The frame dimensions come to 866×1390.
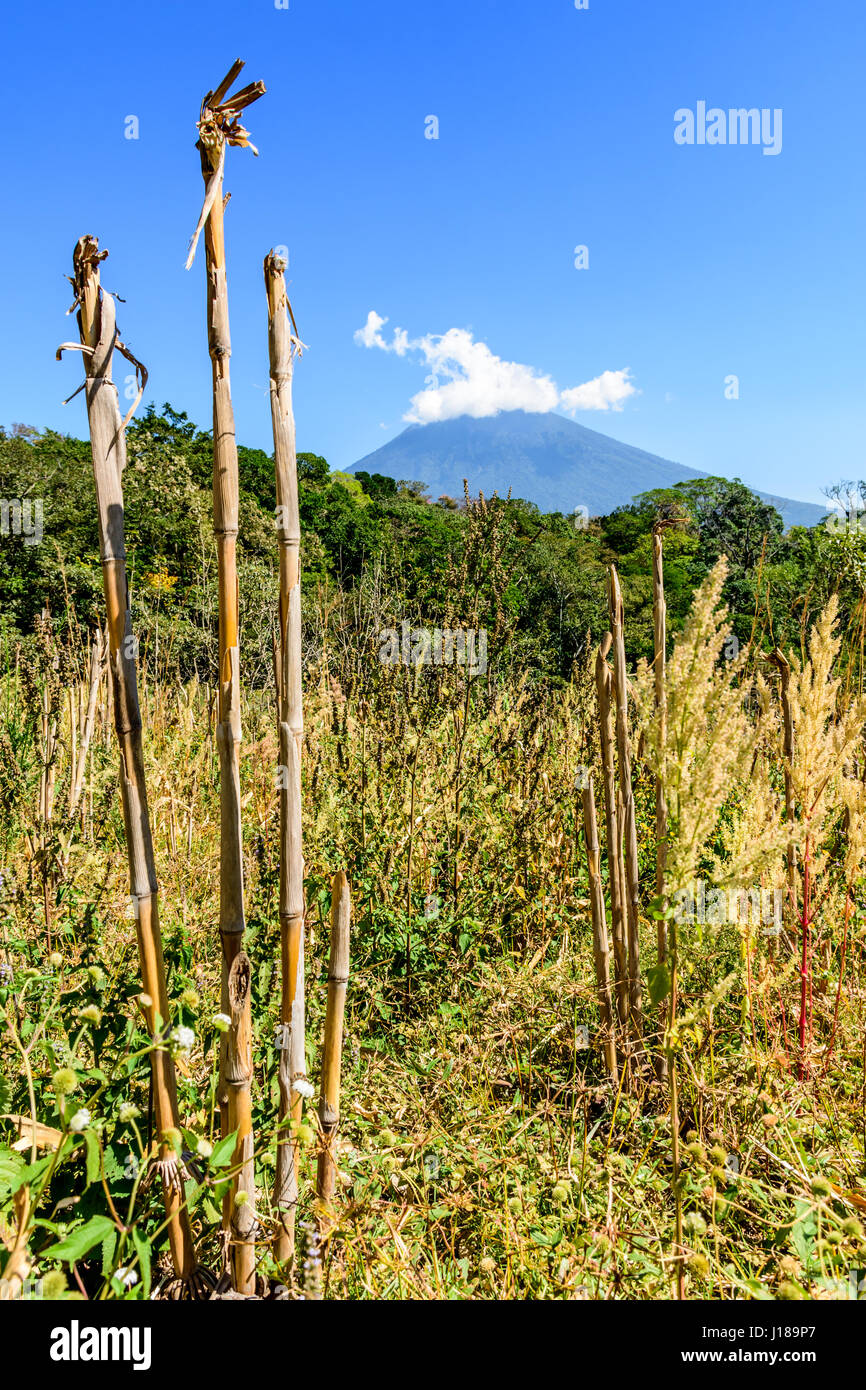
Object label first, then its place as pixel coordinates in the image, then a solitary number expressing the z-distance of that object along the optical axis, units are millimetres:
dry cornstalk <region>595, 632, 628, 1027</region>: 2023
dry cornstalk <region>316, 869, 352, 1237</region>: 1354
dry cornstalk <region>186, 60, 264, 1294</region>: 1168
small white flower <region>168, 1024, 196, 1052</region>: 1000
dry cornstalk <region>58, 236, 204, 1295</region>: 1149
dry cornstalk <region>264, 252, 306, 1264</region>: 1273
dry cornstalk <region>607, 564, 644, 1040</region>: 2031
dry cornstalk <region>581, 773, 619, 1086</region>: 2055
